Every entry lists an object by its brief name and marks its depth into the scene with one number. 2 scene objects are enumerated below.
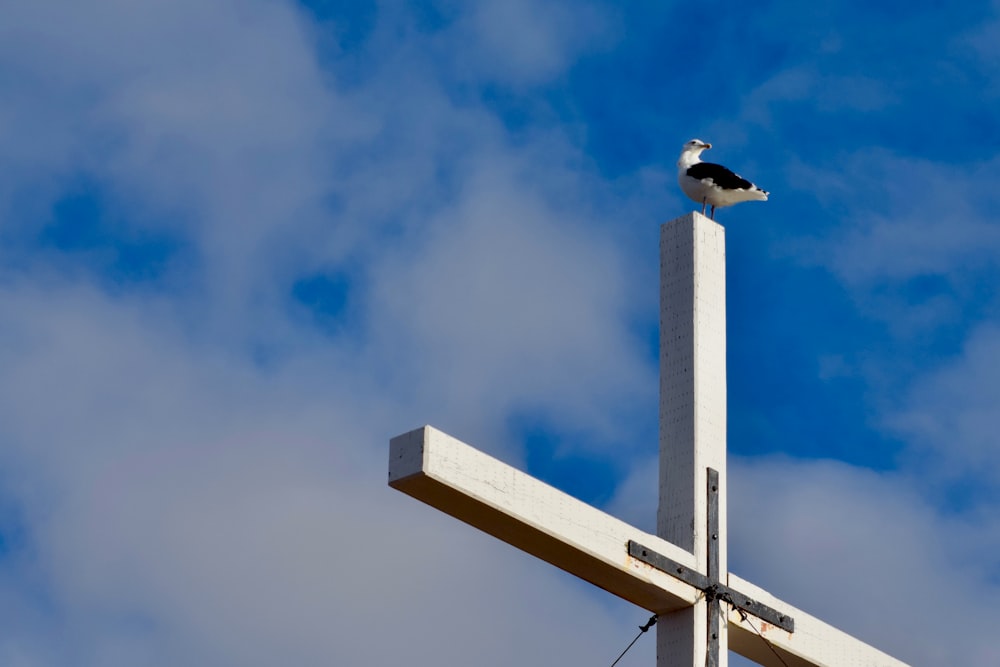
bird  16.83
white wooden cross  13.04
